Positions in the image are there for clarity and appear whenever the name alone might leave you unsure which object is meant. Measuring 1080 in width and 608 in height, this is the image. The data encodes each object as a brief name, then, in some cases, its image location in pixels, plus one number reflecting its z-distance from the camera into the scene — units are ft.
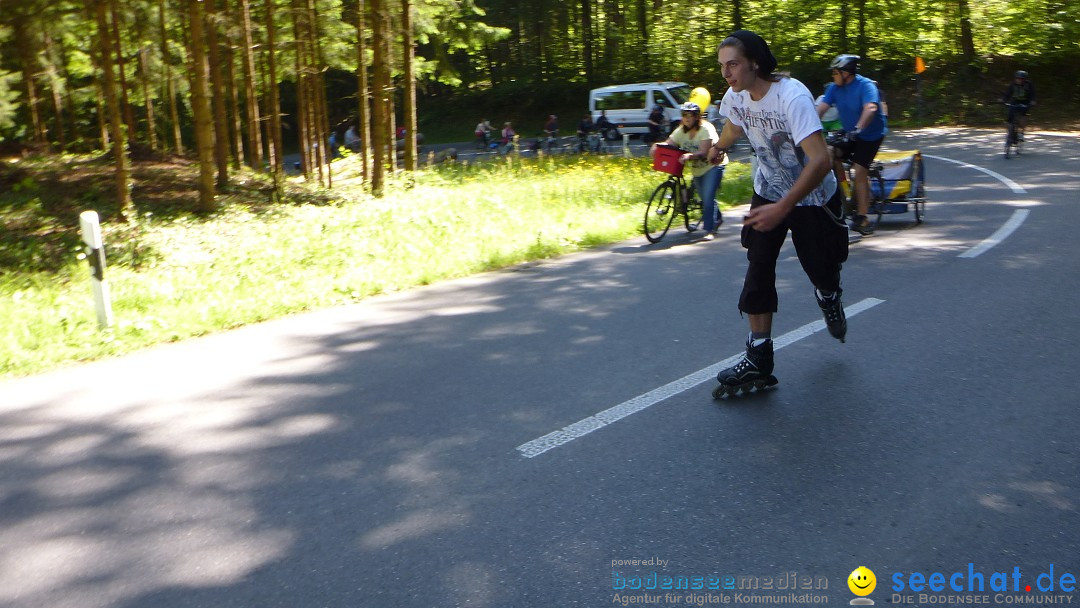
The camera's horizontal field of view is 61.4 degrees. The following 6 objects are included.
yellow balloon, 39.90
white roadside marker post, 24.21
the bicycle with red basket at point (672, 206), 37.99
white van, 106.63
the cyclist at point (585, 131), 98.48
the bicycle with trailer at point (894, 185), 36.32
